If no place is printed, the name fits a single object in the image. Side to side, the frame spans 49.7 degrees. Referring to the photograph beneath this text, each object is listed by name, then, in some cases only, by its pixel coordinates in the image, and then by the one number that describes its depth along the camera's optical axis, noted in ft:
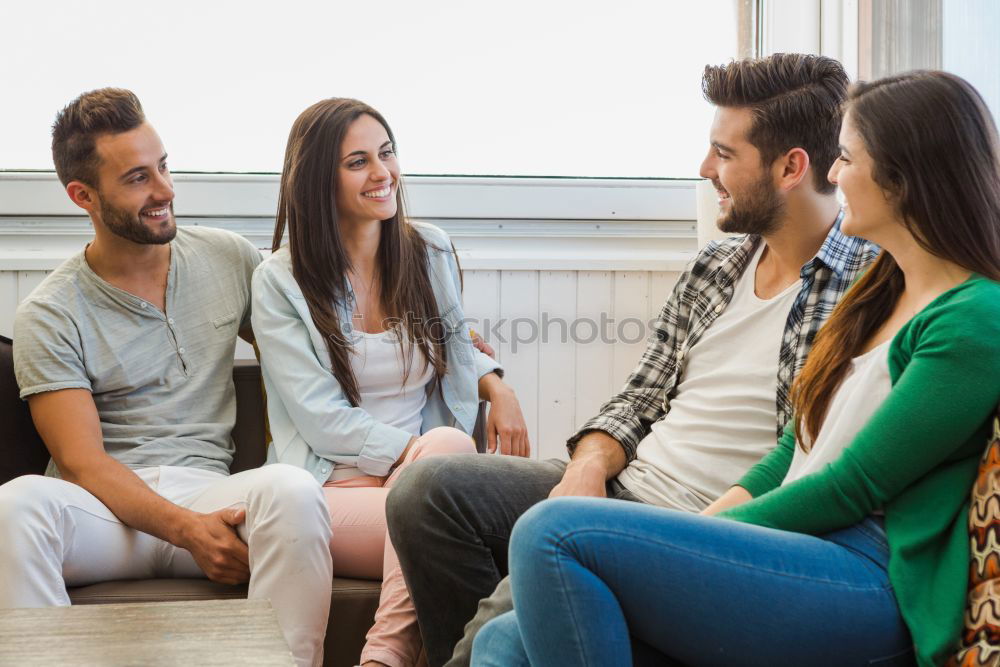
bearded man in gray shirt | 5.82
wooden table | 3.81
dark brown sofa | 5.95
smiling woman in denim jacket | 6.77
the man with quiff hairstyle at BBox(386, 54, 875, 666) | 5.52
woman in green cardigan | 3.79
